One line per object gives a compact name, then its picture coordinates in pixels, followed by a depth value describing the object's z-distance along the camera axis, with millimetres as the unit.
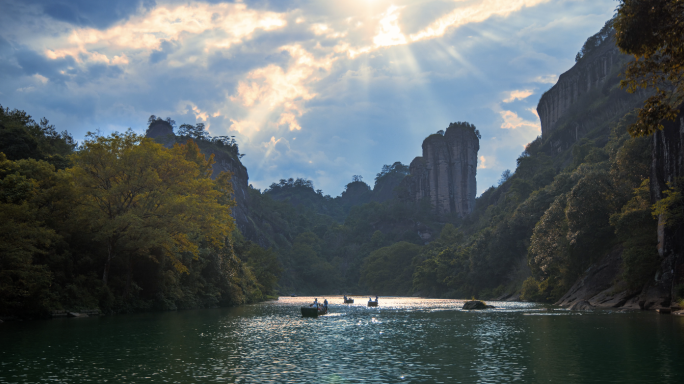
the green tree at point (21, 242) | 32625
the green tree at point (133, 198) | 43562
